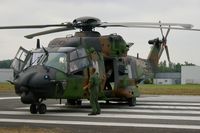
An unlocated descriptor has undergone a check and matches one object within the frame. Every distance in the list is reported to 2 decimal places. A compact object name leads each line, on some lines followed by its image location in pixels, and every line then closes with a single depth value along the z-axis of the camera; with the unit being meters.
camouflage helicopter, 14.65
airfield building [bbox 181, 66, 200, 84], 115.56
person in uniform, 14.74
